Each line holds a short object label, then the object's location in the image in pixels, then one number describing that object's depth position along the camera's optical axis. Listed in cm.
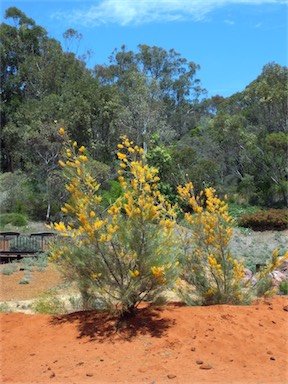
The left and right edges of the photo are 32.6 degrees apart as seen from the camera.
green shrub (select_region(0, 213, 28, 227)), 2664
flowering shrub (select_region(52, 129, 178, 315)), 540
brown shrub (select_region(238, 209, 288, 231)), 2555
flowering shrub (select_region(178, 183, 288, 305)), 618
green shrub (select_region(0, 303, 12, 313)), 703
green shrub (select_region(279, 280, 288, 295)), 809
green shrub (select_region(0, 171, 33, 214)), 2925
